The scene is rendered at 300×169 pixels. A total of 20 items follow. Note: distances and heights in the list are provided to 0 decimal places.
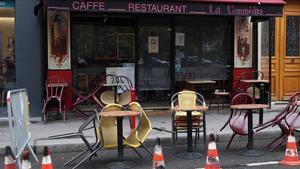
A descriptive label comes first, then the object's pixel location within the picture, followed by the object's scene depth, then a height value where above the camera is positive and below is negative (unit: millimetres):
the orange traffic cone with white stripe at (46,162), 5715 -1163
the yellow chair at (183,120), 8539 -1022
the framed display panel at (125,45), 12445 +413
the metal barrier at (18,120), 6480 -827
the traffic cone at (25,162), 5351 -1087
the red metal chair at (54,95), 10898 -754
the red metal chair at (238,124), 8422 -1095
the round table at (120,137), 7238 -1119
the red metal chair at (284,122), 8305 -1047
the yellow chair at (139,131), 7566 -1103
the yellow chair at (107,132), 7449 -1081
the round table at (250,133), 8062 -1191
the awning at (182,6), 10164 +1178
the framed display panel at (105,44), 12336 +438
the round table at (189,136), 7989 -1228
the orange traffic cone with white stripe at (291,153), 7320 -1377
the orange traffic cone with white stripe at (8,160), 5551 -1107
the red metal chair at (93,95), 11219 -787
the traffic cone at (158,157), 5992 -1170
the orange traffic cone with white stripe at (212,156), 6266 -1210
